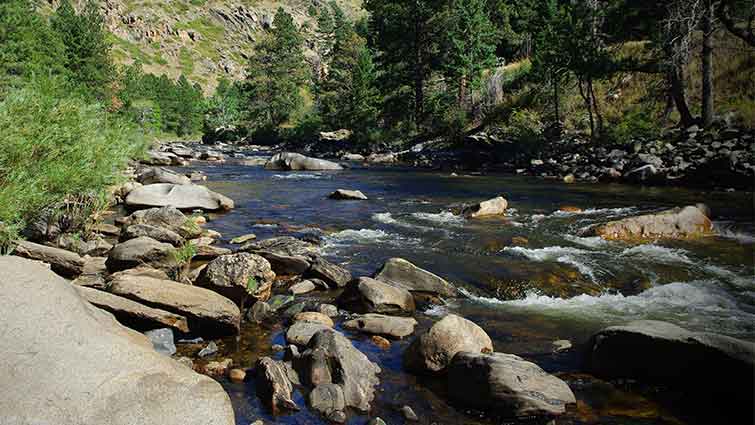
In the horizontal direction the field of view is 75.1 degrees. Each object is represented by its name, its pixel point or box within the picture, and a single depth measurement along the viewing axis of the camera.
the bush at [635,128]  26.00
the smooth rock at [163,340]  6.20
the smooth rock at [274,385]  5.11
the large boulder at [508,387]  4.96
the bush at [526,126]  31.93
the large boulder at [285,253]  9.84
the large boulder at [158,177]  21.61
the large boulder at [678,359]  4.98
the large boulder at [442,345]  5.95
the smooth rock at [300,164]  32.34
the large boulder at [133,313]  6.31
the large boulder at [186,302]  6.71
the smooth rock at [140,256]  9.22
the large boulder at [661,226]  12.39
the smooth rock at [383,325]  7.10
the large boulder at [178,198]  15.93
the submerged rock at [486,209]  15.83
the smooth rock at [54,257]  8.34
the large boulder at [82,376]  3.96
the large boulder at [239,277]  7.93
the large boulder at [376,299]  8.03
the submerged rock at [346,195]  19.88
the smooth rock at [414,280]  8.93
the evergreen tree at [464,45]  44.62
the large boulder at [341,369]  5.35
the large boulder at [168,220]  12.38
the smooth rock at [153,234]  11.27
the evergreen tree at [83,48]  47.12
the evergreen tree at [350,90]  49.19
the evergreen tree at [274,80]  72.31
